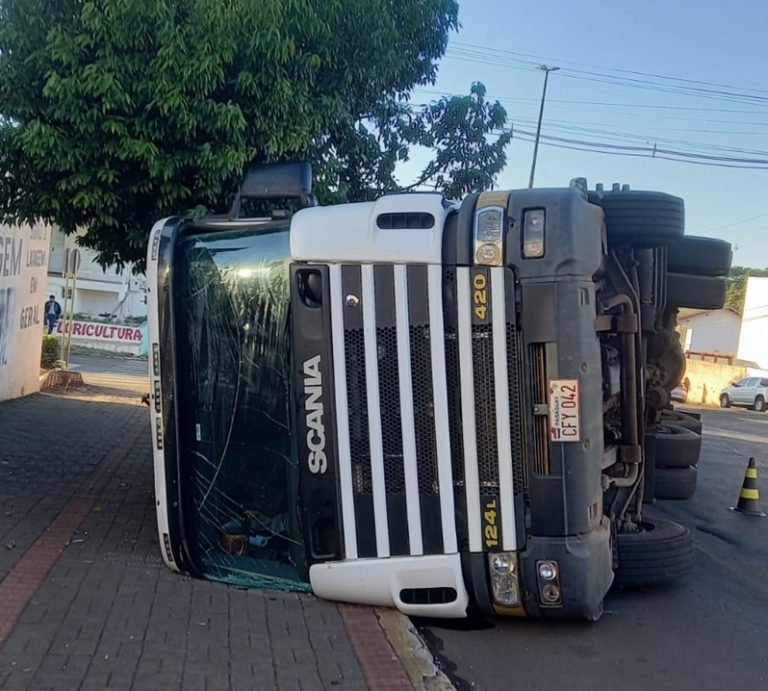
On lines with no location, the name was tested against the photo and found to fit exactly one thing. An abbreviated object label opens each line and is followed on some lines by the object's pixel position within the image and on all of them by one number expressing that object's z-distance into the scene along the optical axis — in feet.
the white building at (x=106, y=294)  151.23
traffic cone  30.60
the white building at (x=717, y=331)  212.23
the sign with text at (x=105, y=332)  107.24
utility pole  106.83
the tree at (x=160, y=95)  22.24
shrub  62.49
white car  123.54
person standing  89.29
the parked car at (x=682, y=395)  116.65
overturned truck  15.49
